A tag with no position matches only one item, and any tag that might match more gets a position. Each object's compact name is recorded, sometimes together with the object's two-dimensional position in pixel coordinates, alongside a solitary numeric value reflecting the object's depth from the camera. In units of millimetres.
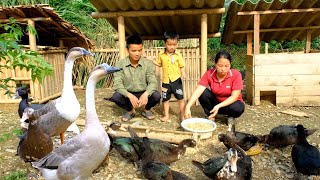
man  4507
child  4529
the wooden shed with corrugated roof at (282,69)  5031
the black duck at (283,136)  3293
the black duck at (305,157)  2608
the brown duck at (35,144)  2648
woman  3868
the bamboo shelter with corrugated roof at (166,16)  4483
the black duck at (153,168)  2541
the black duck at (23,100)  4110
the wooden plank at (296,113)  4635
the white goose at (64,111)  2791
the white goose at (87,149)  1961
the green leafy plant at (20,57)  1663
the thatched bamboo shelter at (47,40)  5587
